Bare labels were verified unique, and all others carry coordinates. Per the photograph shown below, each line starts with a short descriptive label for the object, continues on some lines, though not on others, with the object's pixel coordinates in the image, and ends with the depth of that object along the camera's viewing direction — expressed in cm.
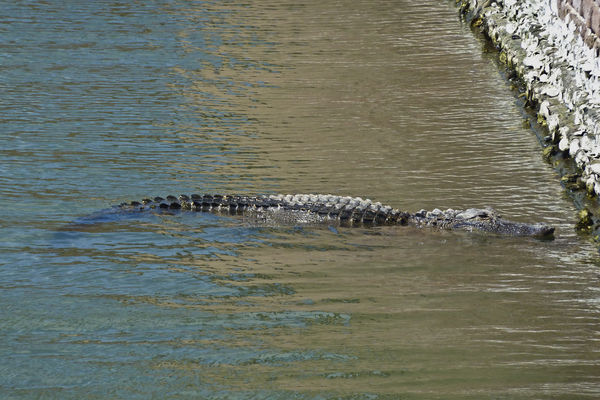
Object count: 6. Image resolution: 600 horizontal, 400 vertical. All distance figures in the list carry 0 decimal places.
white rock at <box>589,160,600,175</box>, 1369
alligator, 1277
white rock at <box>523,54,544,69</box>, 1856
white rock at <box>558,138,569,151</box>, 1557
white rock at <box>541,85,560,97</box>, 1734
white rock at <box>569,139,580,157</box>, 1510
